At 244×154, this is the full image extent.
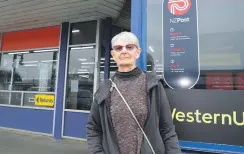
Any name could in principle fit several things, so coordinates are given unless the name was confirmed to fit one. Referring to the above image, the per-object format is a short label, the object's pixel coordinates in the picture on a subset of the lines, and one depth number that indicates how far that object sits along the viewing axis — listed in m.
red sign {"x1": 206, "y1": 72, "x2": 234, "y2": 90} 1.59
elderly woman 1.37
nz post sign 1.71
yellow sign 7.01
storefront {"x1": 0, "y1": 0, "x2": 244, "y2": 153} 1.58
